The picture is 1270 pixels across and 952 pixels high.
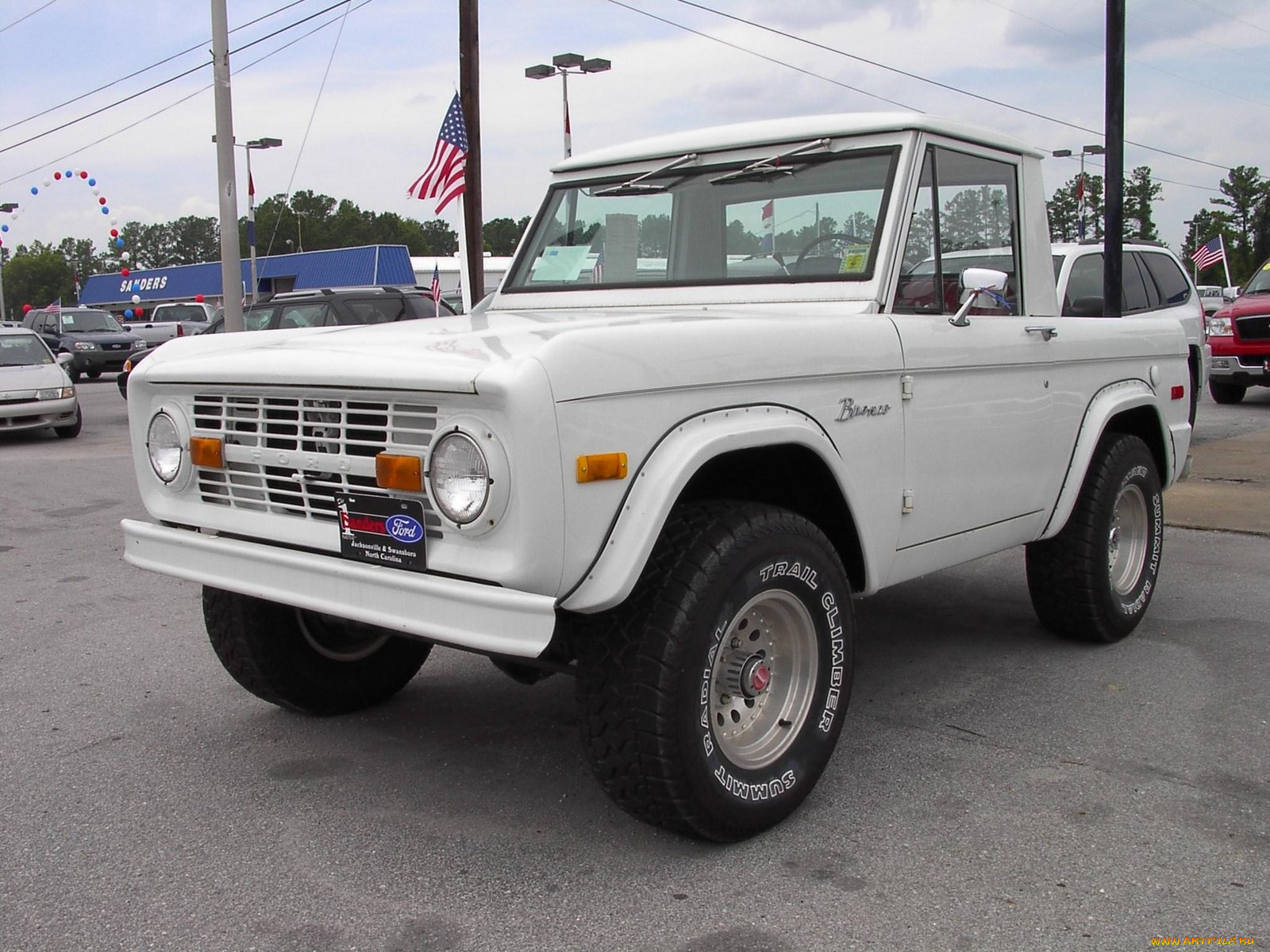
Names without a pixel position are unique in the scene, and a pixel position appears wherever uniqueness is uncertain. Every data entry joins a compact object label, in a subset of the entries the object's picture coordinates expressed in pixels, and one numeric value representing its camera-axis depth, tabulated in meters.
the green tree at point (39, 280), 112.00
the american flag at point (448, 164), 10.69
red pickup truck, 14.86
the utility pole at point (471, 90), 14.14
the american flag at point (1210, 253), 28.14
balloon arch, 41.05
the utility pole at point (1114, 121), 10.34
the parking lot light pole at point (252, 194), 30.86
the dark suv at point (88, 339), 26.76
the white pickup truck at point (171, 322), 32.66
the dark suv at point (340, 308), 14.72
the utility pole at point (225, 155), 15.50
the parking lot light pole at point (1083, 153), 36.31
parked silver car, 14.59
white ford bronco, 2.77
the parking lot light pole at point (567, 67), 21.42
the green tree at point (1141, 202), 60.00
